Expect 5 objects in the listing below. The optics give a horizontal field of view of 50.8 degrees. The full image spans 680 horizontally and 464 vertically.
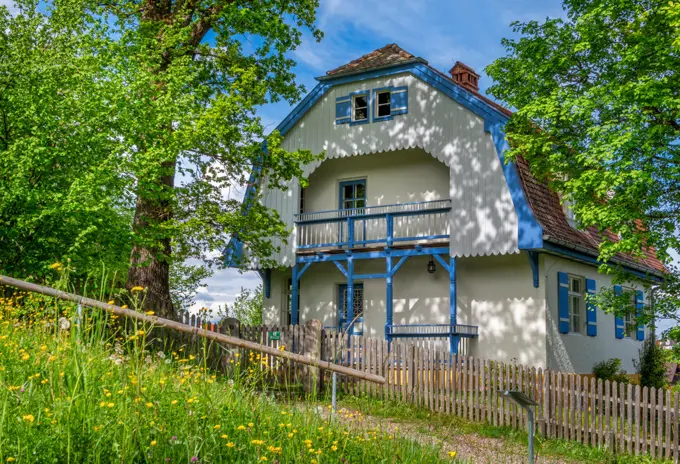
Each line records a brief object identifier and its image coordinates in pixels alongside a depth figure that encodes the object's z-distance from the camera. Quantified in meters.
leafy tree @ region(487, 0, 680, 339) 12.80
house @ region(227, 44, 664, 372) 17.30
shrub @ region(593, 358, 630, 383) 18.81
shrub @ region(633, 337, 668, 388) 21.33
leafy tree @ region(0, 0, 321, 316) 12.45
